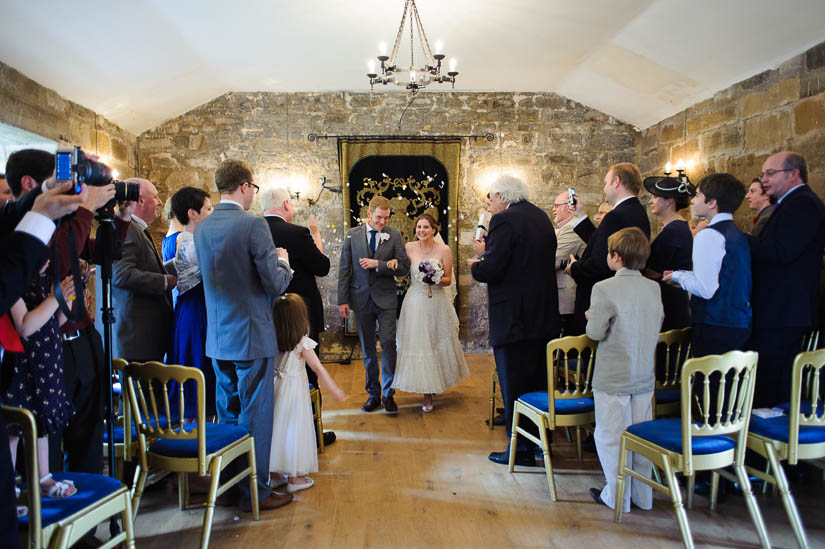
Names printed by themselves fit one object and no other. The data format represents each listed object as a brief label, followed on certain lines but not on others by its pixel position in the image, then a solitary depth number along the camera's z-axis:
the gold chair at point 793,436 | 2.29
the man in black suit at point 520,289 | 3.27
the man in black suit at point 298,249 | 3.60
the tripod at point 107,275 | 2.17
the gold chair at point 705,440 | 2.22
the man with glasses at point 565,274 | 3.93
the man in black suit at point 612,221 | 3.22
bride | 4.39
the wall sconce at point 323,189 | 6.77
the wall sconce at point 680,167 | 5.75
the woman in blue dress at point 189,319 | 2.96
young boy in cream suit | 2.63
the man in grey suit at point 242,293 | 2.59
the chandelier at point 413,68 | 4.32
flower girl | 2.88
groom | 4.45
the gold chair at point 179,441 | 2.25
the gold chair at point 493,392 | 4.02
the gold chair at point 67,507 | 1.52
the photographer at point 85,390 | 2.18
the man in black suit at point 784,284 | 2.78
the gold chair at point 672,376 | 2.89
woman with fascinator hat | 3.21
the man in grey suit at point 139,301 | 2.78
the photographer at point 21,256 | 1.33
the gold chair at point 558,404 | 2.76
